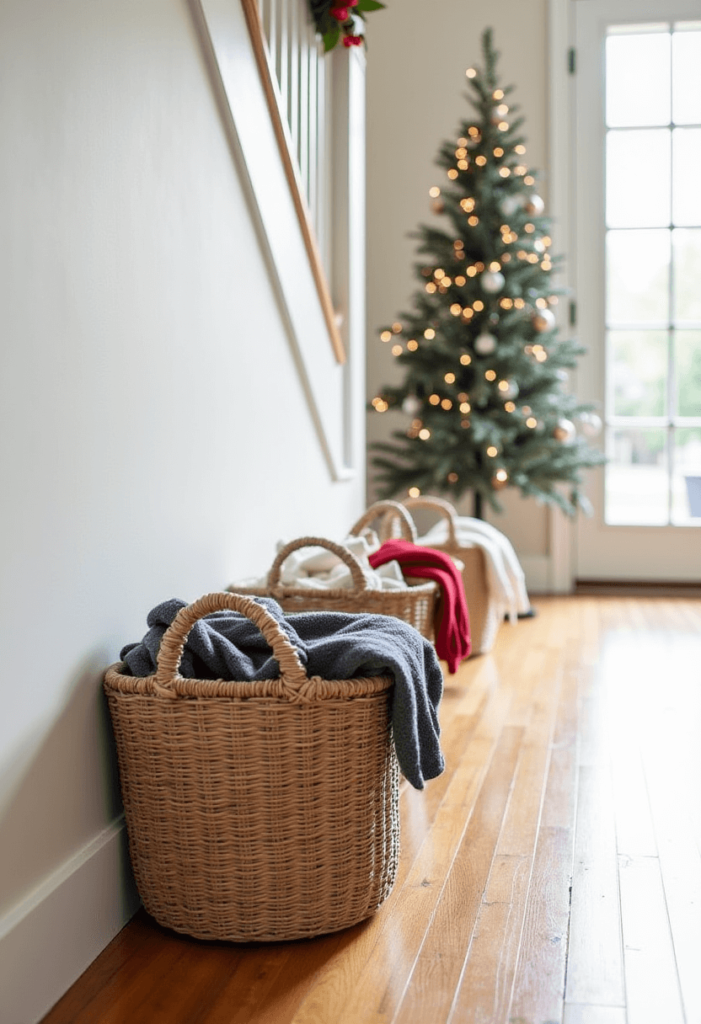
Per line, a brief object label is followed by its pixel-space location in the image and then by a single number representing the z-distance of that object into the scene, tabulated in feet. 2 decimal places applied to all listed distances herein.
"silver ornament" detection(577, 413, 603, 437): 15.57
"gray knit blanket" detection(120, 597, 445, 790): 5.81
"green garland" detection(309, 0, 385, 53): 11.09
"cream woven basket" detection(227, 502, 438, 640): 8.43
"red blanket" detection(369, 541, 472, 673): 9.45
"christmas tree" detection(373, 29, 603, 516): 14.96
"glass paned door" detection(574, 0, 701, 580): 16.84
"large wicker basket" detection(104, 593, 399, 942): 5.61
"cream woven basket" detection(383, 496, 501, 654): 12.24
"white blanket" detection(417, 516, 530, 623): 12.41
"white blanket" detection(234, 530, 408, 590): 8.75
